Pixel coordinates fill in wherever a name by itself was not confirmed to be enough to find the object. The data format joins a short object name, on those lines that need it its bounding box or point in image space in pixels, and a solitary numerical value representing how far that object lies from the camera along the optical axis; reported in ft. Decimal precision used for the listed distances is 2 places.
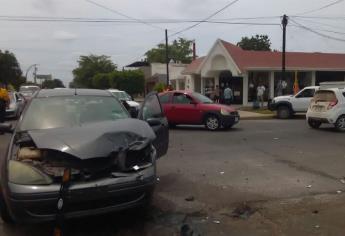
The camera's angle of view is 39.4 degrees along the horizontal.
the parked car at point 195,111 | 57.00
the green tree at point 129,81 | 202.55
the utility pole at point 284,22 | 93.13
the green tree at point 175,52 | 308.81
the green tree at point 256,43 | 271.08
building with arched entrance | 115.65
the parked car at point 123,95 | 83.22
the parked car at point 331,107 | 55.67
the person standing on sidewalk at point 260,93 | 100.17
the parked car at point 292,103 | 77.15
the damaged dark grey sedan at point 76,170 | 16.25
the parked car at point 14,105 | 68.17
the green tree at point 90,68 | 311.47
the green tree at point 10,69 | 224.74
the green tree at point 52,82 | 388.51
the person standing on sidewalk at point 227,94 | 92.94
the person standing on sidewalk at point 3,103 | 57.62
